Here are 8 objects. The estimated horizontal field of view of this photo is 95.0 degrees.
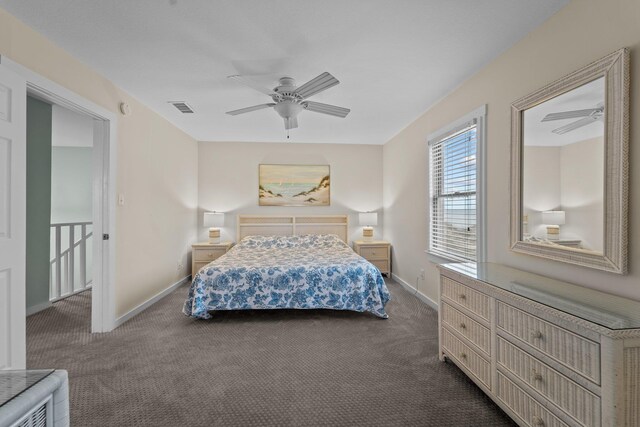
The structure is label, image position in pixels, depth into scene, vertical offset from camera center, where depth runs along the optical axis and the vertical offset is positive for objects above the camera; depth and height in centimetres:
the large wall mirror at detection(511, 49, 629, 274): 151 +28
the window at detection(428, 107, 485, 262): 271 +25
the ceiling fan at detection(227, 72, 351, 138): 246 +109
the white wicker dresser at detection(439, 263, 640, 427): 112 -64
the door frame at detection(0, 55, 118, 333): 292 -12
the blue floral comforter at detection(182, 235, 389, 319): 326 -85
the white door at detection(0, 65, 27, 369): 180 -5
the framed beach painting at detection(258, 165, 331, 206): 551 +52
